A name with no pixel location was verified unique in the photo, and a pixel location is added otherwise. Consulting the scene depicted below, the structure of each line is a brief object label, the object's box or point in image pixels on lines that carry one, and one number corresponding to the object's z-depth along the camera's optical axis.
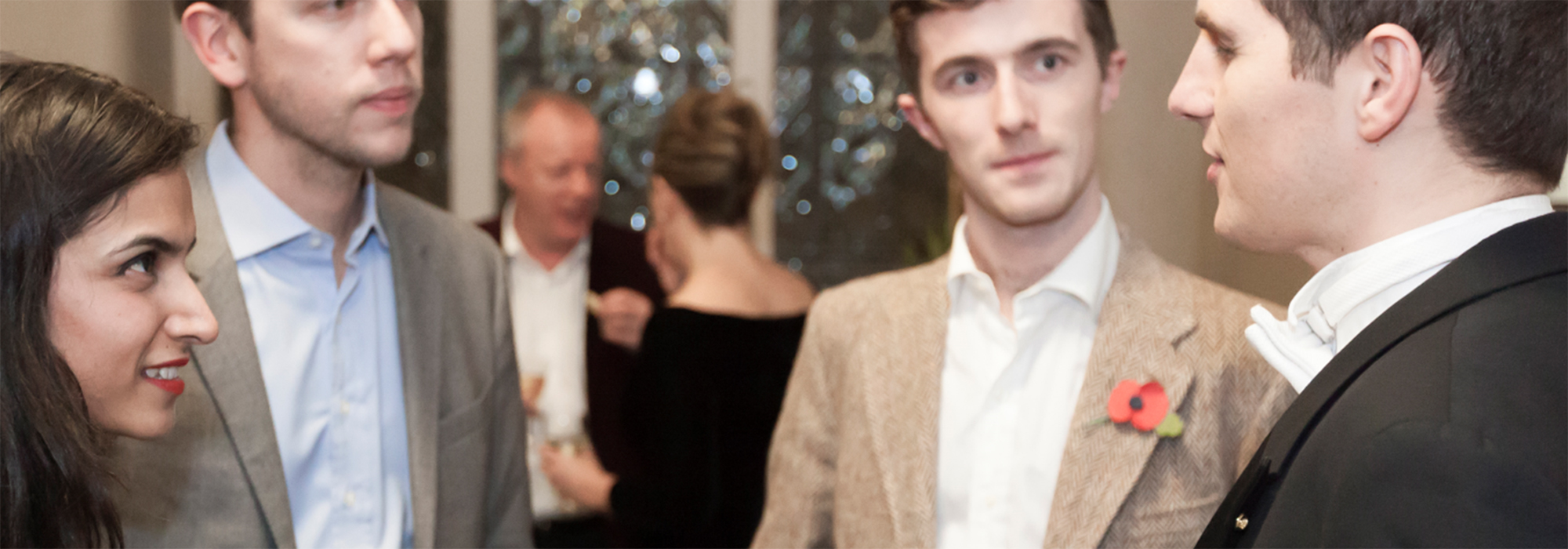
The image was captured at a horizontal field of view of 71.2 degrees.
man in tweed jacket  1.33
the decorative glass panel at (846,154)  4.60
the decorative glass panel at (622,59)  4.65
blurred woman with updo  2.21
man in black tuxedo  0.79
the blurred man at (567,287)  2.84
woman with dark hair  1.01
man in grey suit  1.30
